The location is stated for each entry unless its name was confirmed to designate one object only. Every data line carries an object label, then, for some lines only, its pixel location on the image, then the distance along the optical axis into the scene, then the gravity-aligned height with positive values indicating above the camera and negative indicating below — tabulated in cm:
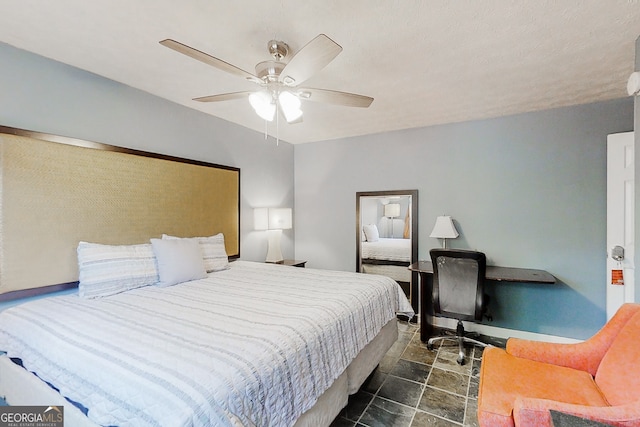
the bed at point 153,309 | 101 -56
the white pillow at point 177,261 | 227 -41
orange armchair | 113 -82
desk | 263 -59
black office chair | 261 -69
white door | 227 +1
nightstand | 384 -68
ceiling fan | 146 +81
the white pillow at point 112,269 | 196 -42
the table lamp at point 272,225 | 375 -17
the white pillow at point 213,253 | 274 -40
